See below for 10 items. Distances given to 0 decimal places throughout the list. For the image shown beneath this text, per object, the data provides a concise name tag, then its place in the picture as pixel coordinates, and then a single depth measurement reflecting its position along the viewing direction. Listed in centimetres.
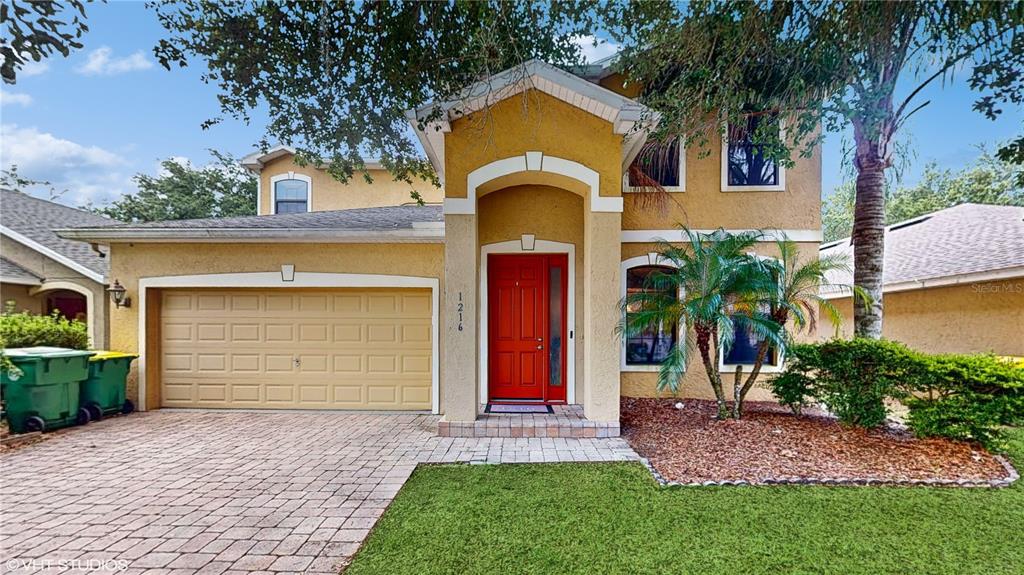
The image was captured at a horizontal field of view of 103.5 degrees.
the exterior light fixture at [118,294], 737
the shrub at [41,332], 699
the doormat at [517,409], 661
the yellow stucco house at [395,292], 730
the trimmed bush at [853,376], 546
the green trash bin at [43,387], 596
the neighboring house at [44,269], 998
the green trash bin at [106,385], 679
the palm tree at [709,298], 566
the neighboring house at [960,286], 826
